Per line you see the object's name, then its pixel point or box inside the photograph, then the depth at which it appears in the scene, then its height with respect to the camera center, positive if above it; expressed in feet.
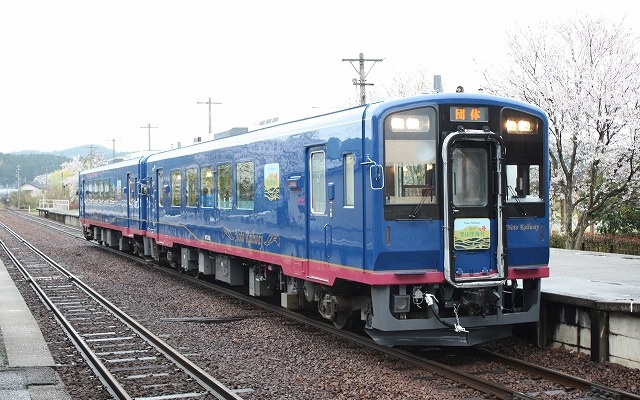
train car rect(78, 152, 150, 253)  72.13 -0.85
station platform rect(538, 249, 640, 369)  28.43 -4.88
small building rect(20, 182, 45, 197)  574.15 +6.42
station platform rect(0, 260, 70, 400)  25.84 -6.27
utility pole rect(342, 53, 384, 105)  98.64 +15.39
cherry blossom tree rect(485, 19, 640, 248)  83.15 +8.43
